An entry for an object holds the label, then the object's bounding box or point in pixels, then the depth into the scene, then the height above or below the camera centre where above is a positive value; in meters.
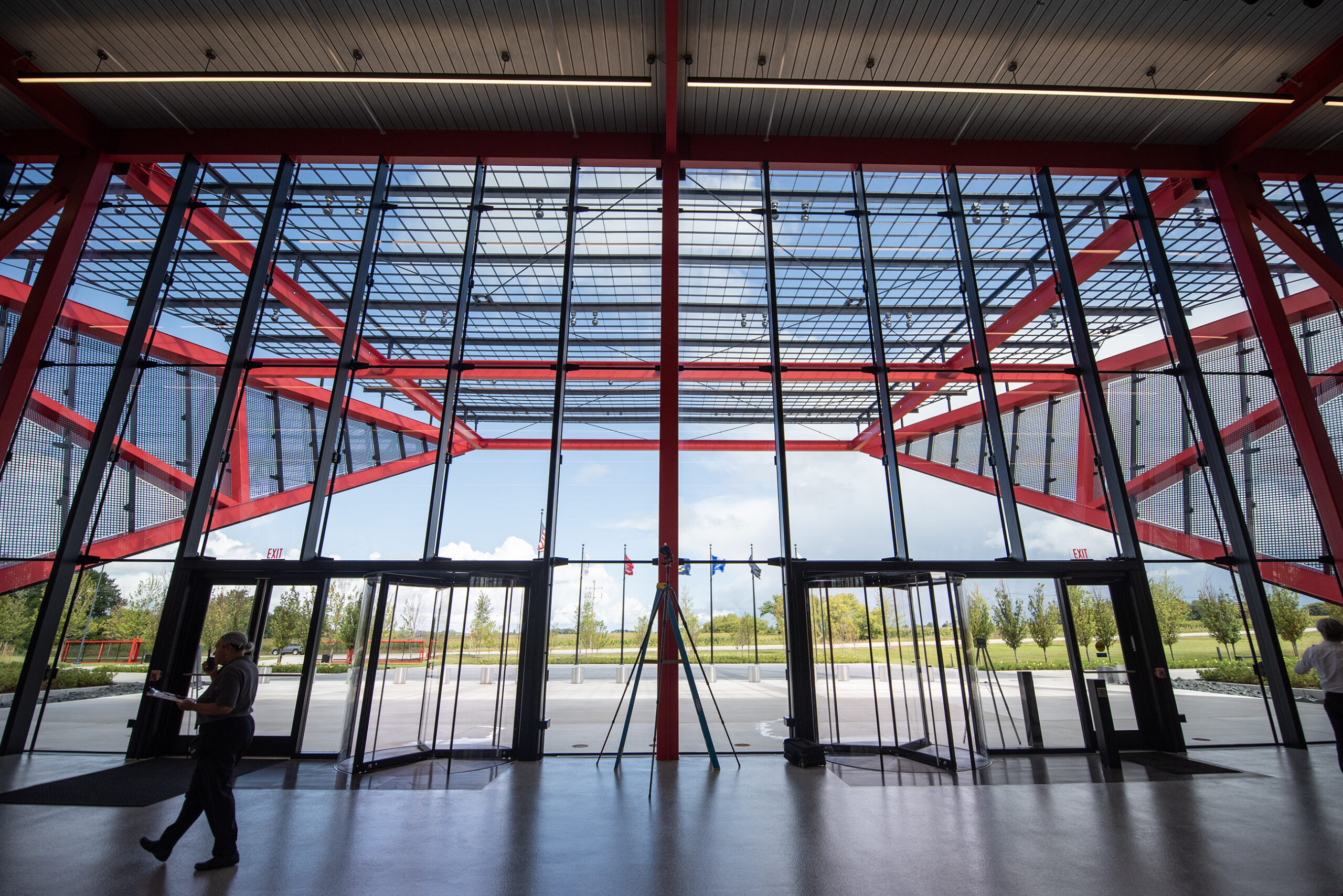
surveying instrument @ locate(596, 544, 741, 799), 6.73 +0.25
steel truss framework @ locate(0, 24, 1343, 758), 8.54 +4.68
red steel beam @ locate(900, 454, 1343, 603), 8.29 +1.39
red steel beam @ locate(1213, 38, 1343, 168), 8.25 +7.28
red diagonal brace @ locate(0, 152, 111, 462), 8.40 +4.66
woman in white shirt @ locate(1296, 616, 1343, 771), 5.31 -0.15
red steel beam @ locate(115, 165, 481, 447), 9.62 +6.03
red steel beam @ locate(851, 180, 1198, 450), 9.89 +6.02
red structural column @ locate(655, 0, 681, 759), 7.53 +3.13
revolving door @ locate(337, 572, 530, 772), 7.38 -0.22
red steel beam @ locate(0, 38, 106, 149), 8.28 +7.21
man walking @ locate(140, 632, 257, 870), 4.06 -0.71
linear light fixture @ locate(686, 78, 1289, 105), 7.76 +6.69
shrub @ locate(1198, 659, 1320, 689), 8.19 -0.37
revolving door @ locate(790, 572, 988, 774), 7.25 -0.24
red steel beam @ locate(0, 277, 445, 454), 9.04 +3.93
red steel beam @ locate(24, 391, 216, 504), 8.56 +2.51
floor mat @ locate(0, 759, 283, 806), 5.58 -1.37
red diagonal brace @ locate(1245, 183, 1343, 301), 9.30 +5.81
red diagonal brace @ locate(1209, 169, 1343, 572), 8.39 +3.91
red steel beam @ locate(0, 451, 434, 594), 8.02 +1.42
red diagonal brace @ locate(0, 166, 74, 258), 9.02 +6.00
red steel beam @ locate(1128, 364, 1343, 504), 8.82 +2.88
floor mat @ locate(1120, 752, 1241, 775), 6.66 -1.26
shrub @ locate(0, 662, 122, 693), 7.79 -0.48
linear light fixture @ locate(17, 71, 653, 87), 7.68 +6.66
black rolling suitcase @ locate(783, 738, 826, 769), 7.00 -1.20
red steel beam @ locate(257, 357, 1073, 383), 9.01 +3.80
